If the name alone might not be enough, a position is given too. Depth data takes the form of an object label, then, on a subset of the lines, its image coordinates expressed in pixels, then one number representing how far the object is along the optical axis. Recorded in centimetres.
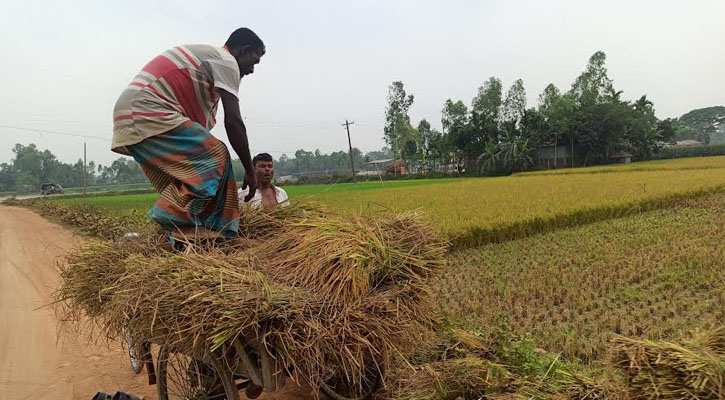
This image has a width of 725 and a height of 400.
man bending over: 226
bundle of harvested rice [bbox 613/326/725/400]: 127
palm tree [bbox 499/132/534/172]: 3606
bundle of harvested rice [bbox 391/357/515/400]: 233
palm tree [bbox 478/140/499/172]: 3709
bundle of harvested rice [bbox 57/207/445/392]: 169
